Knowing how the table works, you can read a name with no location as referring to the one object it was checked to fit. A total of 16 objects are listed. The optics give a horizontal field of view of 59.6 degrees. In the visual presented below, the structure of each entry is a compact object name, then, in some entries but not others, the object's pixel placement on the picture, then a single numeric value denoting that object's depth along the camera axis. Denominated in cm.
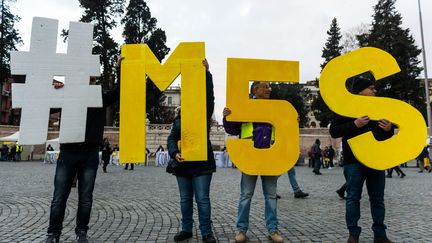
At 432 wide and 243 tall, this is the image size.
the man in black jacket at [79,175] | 445
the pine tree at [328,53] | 5369
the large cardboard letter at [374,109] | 454
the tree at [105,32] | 4338
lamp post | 2885
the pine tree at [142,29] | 5062
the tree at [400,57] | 5059
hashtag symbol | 454
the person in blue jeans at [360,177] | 454
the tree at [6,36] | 4744
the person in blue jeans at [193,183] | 468
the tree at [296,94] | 7125
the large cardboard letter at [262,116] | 481
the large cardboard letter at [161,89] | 484
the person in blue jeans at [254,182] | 472
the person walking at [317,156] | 1876
